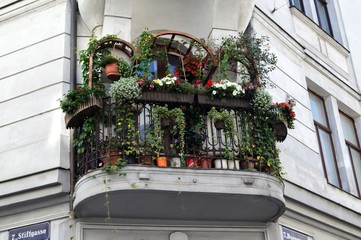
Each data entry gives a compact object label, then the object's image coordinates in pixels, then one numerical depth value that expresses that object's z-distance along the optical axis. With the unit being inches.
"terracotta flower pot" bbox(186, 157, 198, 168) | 312.1
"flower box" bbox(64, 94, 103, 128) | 305.9
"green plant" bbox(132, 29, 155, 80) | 327.0
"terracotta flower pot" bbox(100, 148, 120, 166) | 299.3
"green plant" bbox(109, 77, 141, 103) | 304.2
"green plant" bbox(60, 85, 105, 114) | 307.9
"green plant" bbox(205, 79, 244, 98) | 322.3
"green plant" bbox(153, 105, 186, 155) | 311.3
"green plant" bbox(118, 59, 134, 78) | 321.7
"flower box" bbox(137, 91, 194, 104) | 312.0
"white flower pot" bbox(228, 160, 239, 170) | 317.1
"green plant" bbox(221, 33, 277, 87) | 346.6
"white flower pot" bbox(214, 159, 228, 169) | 315.3
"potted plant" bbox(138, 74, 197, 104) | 312.3
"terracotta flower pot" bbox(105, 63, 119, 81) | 320.5
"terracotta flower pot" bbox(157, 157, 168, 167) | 304.0
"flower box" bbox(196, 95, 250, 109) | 320.5
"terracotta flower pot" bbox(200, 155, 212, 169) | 314.3
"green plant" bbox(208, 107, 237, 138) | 319.3
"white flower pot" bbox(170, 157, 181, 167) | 308.3
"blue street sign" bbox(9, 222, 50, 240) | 313.9
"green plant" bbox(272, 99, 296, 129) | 339.9
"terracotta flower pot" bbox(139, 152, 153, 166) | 302.6
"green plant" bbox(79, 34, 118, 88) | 326.3
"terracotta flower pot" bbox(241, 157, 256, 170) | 320.2
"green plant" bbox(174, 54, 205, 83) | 341.7
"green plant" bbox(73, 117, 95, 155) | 313.9
